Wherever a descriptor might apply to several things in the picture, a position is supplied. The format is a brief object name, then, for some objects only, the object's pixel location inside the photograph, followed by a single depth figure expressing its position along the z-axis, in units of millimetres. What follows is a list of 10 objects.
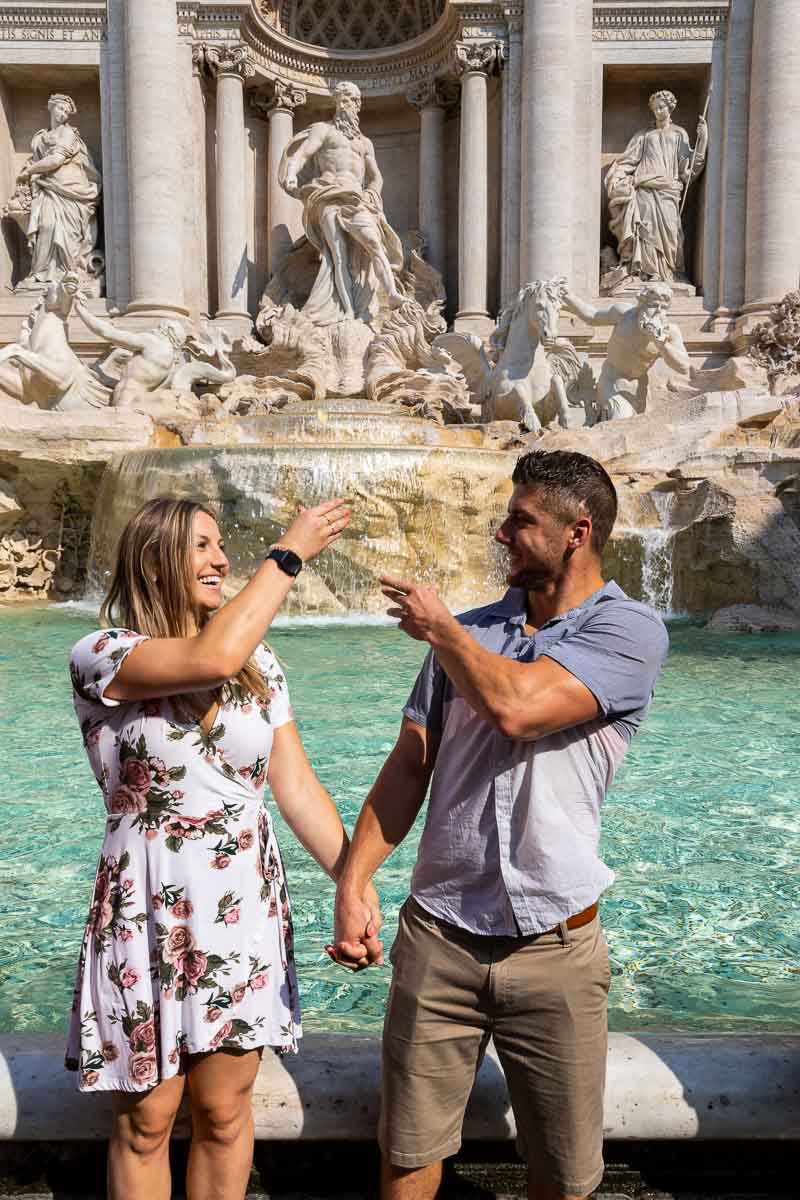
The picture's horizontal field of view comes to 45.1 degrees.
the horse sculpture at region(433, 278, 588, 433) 11234
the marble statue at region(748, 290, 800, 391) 12797
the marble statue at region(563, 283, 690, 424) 10594
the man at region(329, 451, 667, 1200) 1403
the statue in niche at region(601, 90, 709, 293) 15695
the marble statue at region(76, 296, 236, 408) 12086
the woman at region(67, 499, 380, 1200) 1418
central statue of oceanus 14781
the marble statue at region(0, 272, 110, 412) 11211
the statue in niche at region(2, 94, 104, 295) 15484
